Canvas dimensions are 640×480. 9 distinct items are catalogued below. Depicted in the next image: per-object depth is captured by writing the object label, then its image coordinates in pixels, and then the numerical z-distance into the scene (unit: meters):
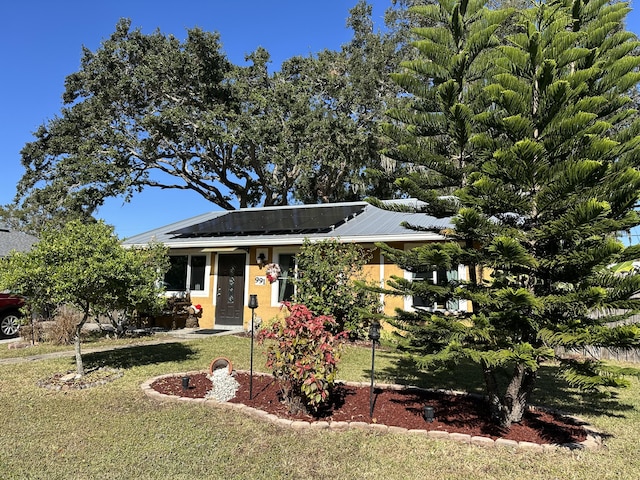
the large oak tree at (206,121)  20.83
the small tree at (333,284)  9.95
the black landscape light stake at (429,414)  4.70
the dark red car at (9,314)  11.32
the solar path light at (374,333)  4.82
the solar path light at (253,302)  6.26
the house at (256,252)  11.34
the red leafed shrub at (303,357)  4.54
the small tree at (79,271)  6.12
